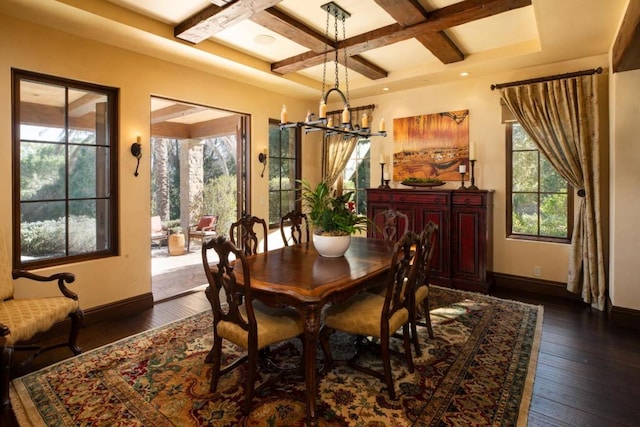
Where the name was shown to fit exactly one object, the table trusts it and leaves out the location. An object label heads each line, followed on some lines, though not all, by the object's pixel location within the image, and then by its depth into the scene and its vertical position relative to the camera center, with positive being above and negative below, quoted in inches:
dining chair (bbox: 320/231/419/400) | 86.0 -27.5
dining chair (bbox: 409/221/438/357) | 97.4 -23.3
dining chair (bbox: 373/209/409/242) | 150.3 -6.1
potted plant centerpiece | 110.2 -3.0
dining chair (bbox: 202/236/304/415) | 79.1 -26.8
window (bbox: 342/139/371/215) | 223.1 +24.7
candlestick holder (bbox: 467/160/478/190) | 173.4 +16.7
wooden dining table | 78.0 -17.2
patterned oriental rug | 78.4 -44.9
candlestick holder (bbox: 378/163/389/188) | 203.2 +20.1
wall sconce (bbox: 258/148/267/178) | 198.6 +30.5
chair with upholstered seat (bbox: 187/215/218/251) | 298.5 -15.2
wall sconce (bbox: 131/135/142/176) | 144.8 +26.0
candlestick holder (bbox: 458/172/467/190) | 173.6 +13.4
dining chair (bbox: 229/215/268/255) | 133.0 -7.7
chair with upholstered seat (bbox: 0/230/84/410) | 84.4 -28.0
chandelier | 113.7 +31.6
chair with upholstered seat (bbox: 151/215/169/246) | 294.0 -16.5
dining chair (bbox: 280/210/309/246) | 146.9 -4.4
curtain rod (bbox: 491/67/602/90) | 144.9 +58.5
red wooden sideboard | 166.1 -9.2
